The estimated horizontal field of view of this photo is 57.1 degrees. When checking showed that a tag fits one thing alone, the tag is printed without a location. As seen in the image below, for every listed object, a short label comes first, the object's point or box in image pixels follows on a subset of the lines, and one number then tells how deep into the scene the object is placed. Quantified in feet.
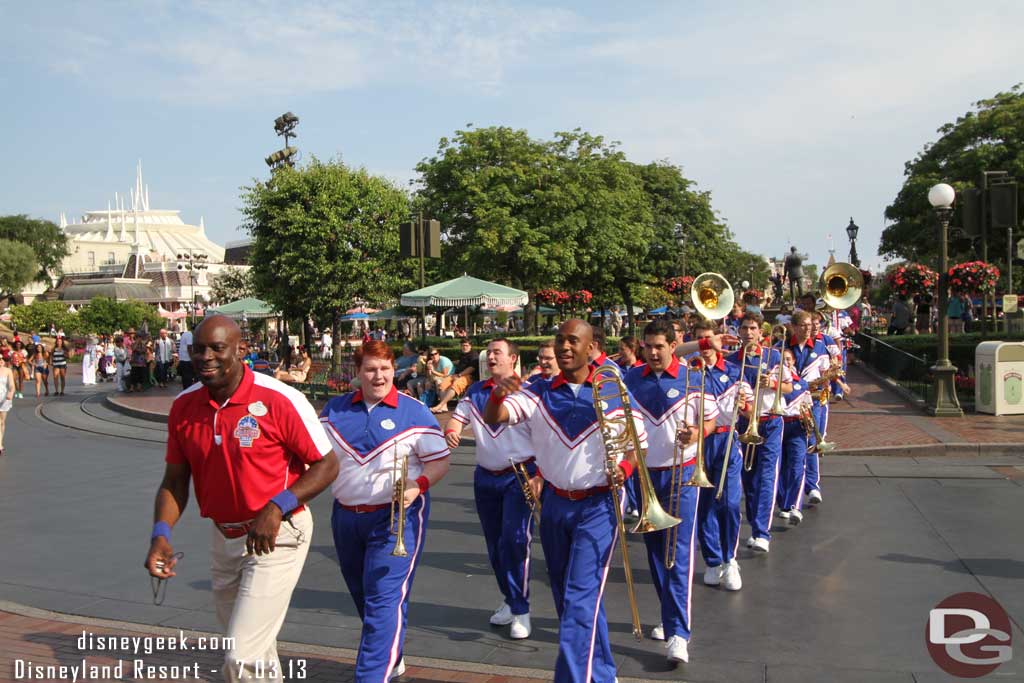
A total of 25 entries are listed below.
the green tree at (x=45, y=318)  182.39
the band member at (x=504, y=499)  18.57
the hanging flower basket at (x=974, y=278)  59.88
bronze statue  118.52
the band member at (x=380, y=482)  14.43
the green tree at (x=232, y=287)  146.07
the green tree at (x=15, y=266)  249.14
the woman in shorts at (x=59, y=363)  85.51
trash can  47.91
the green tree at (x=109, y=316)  172.96
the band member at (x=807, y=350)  28.17
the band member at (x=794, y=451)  26.35
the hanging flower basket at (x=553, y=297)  110.22
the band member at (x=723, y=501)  21.20
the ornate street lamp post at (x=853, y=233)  103.09
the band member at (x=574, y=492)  13.84
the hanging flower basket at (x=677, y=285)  120.98
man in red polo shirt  12.16
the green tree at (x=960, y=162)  118.21
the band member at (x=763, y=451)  24.32
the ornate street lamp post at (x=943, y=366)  48.49
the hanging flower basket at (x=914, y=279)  67.15
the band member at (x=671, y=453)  16.90
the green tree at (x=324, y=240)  86.43
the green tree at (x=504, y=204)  96.73
